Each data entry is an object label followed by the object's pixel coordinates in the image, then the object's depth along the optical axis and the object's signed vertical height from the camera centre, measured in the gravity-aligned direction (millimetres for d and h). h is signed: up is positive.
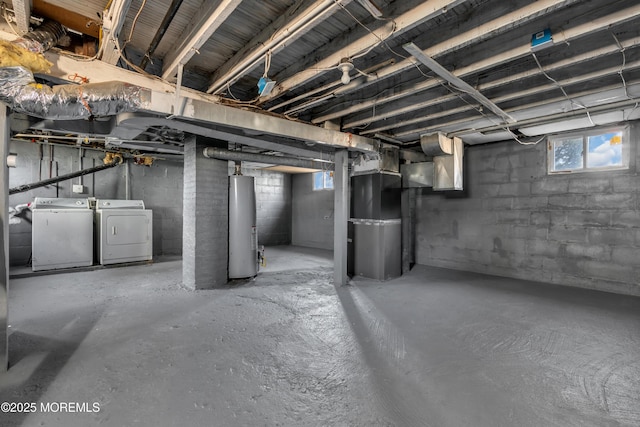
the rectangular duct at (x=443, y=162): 3899 +740
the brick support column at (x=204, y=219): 3584 -93
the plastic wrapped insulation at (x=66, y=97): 1807 +796
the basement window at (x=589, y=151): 3607 +843
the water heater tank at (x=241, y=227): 4023 -211
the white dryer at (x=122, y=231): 4621 -335
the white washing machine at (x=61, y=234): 4172 -340
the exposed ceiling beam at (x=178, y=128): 2549 +829
